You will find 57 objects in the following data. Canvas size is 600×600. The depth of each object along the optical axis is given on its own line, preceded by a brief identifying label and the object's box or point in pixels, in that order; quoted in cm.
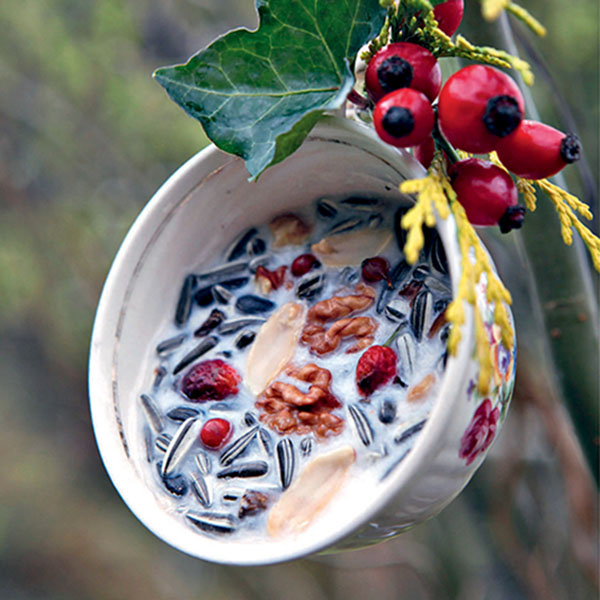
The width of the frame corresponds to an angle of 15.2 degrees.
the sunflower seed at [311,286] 53
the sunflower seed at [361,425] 50
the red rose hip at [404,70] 48
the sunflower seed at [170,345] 53
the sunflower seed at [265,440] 51
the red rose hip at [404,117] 48
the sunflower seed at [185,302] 54
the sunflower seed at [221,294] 54
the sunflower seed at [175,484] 51
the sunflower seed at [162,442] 52
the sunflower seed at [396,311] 51
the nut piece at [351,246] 52
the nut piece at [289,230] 54
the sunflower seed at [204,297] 54
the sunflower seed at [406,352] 50
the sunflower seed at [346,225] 53
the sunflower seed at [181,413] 52
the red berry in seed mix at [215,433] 51
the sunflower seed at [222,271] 54
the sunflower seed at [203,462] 51
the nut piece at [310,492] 50
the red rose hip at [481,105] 48
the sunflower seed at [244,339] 53
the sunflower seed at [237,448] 51
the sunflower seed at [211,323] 53
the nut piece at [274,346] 52
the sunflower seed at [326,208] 53
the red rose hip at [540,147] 49
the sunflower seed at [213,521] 50
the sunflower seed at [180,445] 52
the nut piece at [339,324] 51
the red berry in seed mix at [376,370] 50
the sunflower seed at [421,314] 50
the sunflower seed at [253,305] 53
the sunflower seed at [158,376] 53
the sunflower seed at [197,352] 53
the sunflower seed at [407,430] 49
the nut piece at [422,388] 50
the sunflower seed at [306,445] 50
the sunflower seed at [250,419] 51
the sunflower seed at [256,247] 54
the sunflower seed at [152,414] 52
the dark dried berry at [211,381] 52
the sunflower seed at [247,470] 51
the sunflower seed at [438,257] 51
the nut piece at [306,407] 50
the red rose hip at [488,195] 49
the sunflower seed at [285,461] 50
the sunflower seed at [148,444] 52
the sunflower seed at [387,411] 50
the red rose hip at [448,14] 49
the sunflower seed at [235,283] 54
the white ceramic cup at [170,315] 48
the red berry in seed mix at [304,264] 53
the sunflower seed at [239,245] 54
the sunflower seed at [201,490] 51
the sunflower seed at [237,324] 53
